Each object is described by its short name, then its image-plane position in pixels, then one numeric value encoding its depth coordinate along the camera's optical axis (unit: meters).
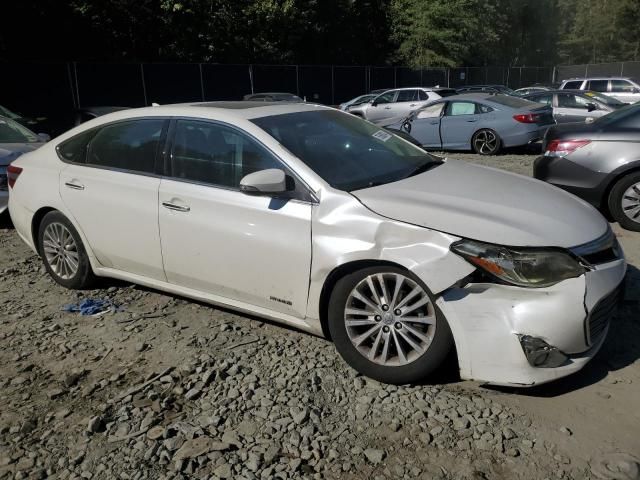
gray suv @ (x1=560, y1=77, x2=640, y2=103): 20.17
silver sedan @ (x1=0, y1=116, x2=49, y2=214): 7.27
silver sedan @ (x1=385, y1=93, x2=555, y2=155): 12.16
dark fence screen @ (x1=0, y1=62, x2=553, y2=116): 21.42
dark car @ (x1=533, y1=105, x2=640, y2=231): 6.20
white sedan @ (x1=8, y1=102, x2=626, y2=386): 3.01
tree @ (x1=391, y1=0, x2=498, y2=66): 40.69
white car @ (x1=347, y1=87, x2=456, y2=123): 19.70
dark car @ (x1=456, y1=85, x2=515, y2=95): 22.99
